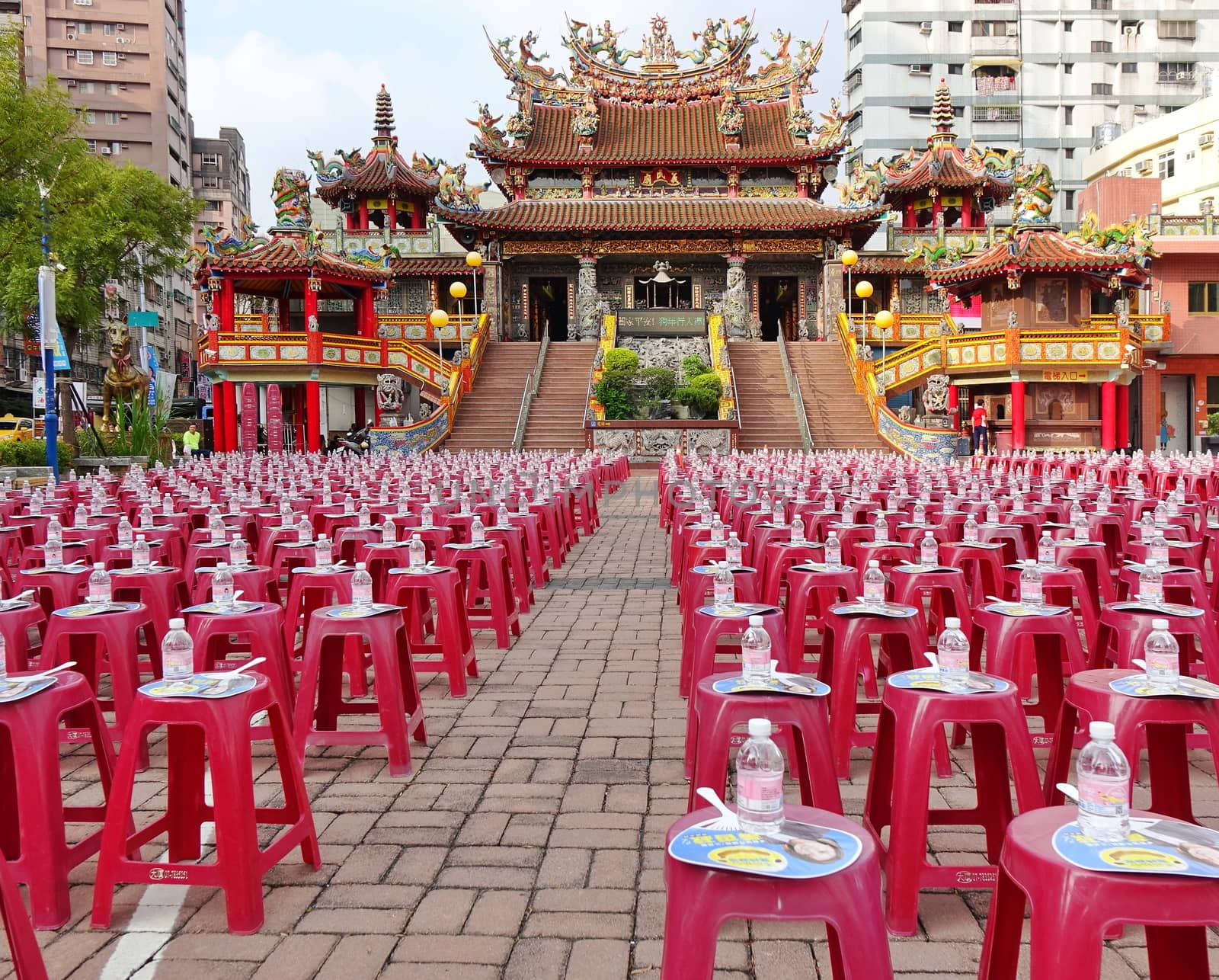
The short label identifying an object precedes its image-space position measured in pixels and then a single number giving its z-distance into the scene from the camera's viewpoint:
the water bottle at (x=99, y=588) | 4.69
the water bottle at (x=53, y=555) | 6.11
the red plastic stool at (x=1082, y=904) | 1.91
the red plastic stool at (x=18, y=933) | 2.30
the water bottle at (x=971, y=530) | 6.46
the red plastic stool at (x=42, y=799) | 3.09
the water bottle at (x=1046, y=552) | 5.55
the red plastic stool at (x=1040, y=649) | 4.16
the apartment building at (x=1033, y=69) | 50.28
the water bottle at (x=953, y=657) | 3.20
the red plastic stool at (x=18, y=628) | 4.48
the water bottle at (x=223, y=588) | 4.51
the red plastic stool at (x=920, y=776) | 3.03
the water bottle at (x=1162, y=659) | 3.12
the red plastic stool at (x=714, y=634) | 4.33
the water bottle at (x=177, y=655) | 3.34
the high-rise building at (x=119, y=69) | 49.44
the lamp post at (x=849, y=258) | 30.19
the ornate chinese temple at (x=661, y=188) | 33.00
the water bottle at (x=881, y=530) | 6.64
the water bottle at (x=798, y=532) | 6.45
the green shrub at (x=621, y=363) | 25.42
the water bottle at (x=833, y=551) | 5.73
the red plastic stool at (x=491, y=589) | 6.90
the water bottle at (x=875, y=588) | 4.38
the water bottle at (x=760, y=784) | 2.12
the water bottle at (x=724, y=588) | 4.58
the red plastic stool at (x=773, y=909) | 2.03
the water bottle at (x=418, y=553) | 5.89
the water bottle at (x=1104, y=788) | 2.03
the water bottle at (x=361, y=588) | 4.64
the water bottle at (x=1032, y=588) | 4.43
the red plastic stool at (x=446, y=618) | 5.65
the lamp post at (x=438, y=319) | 30.28
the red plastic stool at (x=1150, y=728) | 3.07
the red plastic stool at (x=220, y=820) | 3.11
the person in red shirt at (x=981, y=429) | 23.64
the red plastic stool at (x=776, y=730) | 3.20
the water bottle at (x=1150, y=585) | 4.50
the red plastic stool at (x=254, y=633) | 4.38
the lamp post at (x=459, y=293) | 28.47
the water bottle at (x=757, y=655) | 3.35
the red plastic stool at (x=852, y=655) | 4.19
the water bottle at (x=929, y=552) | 5.52
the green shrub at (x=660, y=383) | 25.40
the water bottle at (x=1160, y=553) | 5.66
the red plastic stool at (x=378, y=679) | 4.38
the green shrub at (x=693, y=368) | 26.70
